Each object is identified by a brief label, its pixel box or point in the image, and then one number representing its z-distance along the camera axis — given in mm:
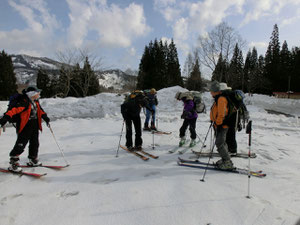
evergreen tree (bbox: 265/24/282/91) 48344
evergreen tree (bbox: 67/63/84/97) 30200
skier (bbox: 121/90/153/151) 5488
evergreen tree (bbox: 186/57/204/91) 46131
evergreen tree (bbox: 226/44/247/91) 34350
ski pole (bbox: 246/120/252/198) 3697
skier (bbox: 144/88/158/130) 8650
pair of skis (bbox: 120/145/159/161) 4902
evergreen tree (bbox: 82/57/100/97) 30216
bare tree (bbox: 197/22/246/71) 31409
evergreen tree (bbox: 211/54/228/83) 32638
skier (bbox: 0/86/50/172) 3895
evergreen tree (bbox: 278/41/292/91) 46600
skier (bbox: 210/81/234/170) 3838
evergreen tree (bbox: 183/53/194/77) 54788
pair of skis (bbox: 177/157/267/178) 3848
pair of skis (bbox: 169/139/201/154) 5473
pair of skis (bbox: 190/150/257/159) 5015
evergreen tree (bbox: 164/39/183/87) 49250
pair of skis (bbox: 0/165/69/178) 3799
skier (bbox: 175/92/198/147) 5680
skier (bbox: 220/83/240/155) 4951
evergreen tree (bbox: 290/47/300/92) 43906
